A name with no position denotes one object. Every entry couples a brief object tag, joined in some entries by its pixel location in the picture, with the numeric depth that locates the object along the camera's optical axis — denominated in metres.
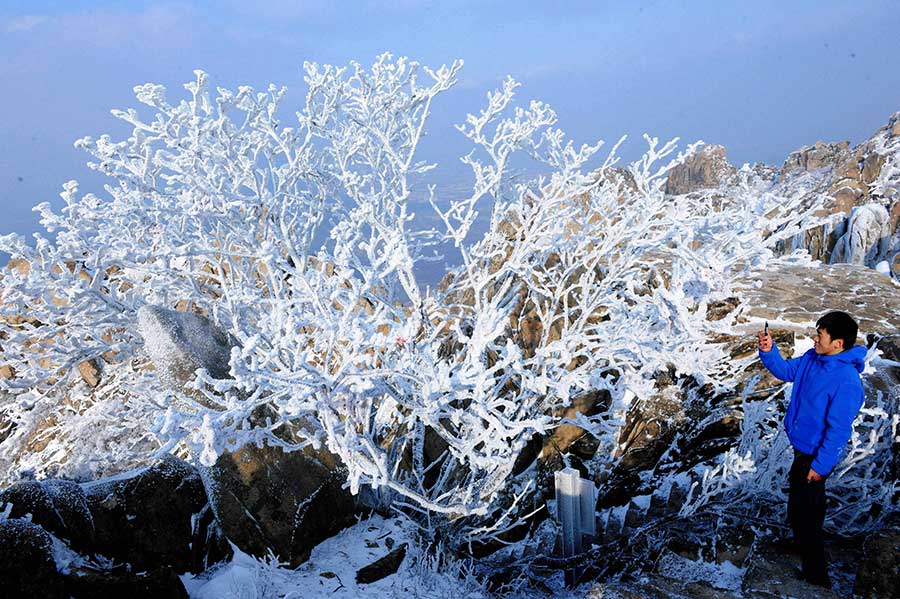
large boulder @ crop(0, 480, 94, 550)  3.08
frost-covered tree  4.22
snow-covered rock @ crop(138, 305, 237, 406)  4.23
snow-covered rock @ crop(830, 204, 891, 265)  16.47
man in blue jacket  2.93
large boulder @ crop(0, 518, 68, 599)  2.60
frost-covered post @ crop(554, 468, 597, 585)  3.93
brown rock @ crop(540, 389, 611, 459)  6.50
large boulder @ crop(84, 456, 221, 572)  3.45
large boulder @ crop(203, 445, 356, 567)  3.97
